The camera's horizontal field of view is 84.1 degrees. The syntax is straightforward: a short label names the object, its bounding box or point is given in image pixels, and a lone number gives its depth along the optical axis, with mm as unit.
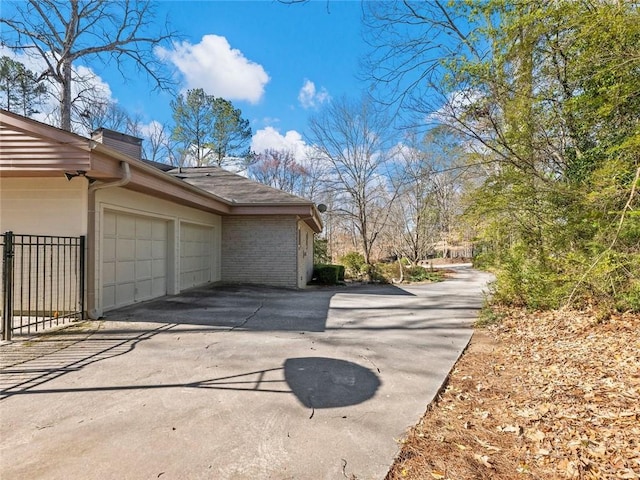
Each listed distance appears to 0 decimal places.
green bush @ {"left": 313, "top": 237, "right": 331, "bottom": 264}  21747
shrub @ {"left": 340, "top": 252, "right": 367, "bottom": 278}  18738
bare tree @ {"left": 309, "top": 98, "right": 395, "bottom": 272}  20312
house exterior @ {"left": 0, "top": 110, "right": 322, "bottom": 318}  5230
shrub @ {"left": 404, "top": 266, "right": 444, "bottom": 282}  17808
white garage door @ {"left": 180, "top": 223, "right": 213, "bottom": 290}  9737
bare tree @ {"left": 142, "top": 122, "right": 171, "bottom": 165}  25031
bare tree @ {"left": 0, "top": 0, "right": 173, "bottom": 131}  13412
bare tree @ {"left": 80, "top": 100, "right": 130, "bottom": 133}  15234
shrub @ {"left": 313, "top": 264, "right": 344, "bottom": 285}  15906
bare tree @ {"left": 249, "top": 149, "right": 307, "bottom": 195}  27797
